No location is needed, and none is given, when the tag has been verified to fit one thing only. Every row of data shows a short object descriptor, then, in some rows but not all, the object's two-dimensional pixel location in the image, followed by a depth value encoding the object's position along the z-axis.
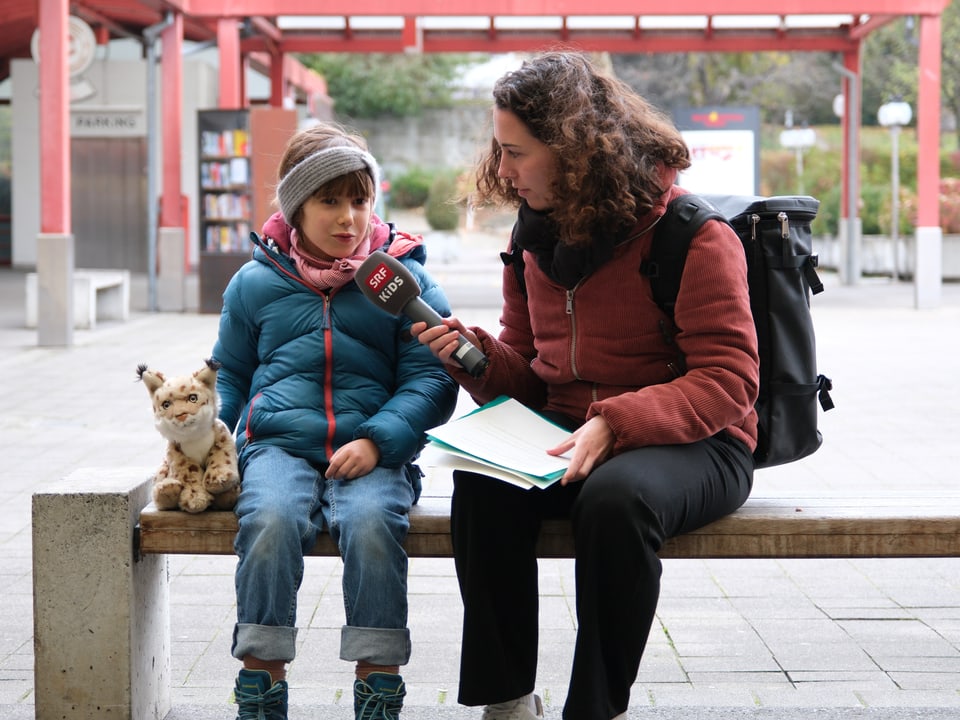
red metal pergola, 13.34
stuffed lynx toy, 3.14
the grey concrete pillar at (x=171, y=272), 17.44
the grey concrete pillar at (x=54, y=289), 12.94
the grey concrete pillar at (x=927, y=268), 17.72
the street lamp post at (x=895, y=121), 21.14
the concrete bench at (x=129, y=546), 3.08
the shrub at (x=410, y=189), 45.19
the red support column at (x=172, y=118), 17.61
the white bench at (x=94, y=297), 14.65
